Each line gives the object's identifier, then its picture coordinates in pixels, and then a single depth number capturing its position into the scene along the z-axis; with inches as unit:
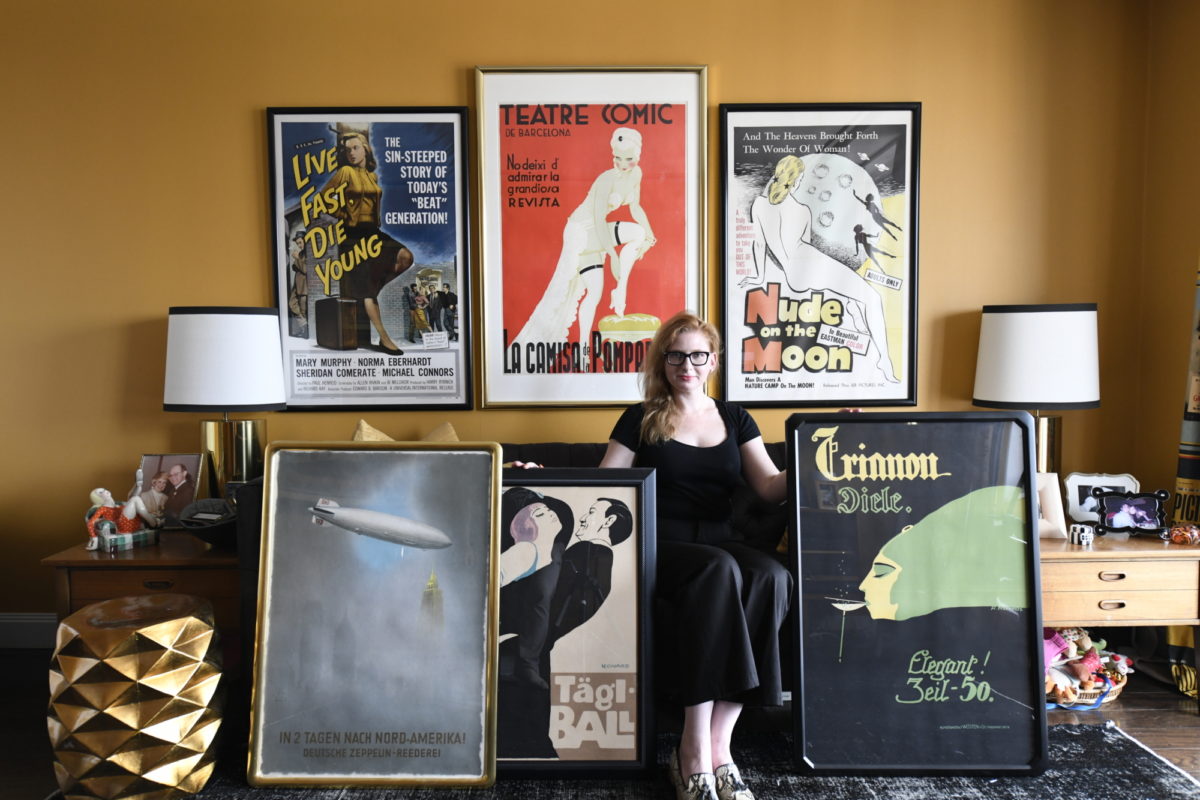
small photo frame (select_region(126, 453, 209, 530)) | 108.8
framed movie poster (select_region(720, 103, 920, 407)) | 115.9
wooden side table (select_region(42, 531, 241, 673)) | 93.4
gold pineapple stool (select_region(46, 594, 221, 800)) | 73.9
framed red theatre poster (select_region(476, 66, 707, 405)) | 114.7
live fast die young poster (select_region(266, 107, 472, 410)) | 115.3
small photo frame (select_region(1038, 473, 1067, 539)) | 100.9
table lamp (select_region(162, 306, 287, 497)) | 102.5
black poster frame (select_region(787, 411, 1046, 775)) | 80.5
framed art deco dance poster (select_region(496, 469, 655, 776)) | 81.6
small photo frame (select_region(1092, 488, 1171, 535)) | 102.8
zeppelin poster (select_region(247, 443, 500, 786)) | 79.9
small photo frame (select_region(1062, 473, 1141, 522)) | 106.7
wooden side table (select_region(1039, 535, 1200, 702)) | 94.1
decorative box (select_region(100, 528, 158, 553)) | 98.0
